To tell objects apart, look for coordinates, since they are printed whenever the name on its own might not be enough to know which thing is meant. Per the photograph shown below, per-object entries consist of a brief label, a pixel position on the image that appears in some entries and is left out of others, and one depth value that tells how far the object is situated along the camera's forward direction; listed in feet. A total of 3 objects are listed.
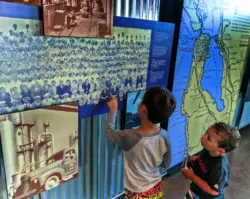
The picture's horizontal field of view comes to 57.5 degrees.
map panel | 7.55
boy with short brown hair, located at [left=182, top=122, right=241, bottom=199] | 4.82
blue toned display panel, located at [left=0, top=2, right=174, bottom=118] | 3.78
